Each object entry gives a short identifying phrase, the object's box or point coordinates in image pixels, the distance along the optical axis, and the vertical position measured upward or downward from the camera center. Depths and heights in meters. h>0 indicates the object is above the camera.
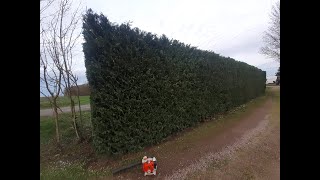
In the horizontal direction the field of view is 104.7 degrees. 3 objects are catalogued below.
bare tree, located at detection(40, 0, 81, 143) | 3.62 +1.07
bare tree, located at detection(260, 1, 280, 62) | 6.61 +2.32
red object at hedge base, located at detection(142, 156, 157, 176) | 2.44 -1.55
